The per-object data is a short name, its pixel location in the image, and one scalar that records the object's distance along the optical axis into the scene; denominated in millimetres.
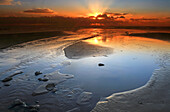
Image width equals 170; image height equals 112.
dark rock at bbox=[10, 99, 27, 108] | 5016
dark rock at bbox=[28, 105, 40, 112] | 4706
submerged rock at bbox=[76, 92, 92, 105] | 5281
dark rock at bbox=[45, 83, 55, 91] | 6439
